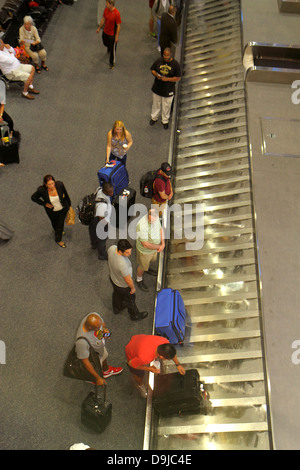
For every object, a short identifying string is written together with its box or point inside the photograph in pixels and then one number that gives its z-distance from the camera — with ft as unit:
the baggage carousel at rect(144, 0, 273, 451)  16.69
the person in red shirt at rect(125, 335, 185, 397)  15.64
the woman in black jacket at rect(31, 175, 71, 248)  19.53
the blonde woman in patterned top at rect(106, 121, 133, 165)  22.04
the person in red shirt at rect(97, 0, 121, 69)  29.07
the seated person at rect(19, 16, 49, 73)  29.01
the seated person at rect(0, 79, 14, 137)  25.66
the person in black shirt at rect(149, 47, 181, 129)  25.16
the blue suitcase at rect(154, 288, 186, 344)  17.88
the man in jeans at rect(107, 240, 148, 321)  16.73
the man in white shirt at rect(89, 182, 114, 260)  19.69
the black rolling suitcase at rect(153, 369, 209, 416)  16.03
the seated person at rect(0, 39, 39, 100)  27.86
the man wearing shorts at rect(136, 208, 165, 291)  18.26
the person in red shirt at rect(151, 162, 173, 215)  20.92
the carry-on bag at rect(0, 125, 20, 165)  24.89
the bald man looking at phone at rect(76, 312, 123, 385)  14.78
